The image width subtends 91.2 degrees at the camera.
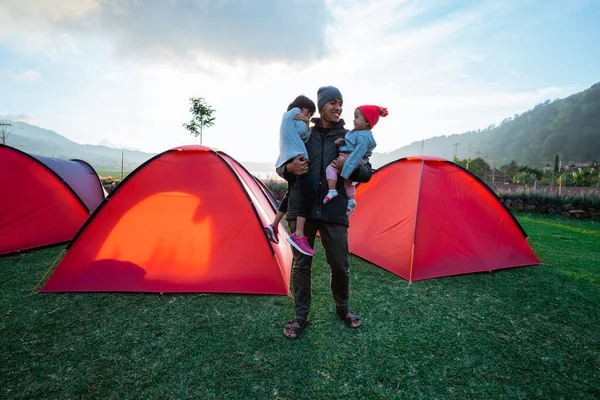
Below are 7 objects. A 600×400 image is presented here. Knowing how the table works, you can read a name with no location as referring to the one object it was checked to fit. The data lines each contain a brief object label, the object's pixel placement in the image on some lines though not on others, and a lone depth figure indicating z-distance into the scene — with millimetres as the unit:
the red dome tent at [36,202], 4812
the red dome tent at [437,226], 4215
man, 2631
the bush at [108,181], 13236
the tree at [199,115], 19375
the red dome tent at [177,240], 3469
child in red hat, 2514
